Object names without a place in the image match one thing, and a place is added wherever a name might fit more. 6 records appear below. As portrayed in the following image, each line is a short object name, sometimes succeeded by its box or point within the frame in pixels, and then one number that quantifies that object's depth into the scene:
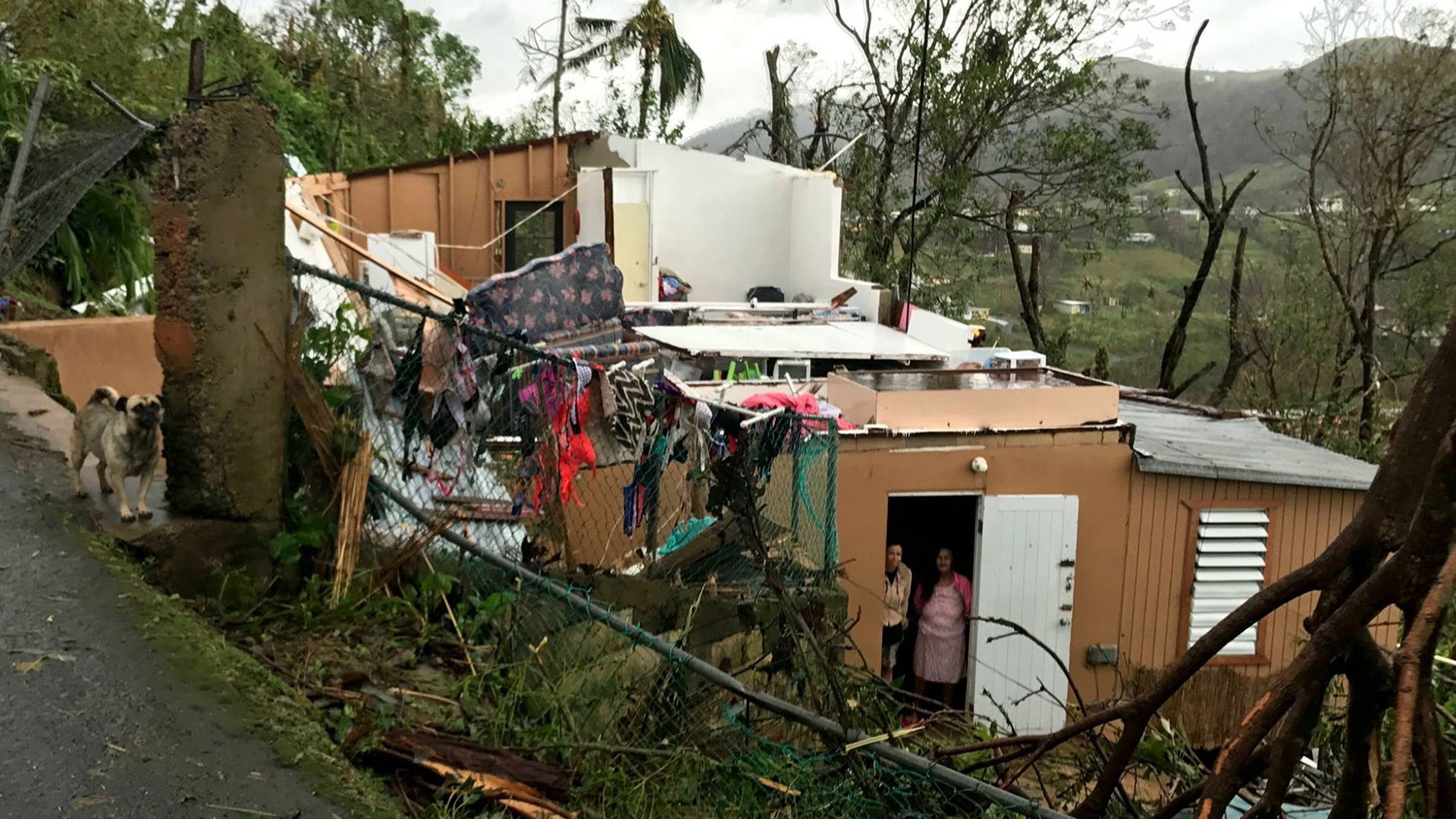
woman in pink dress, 9.43
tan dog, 4.00
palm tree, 23.20
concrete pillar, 3.99
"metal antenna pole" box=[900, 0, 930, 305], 14.98
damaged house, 5.07
